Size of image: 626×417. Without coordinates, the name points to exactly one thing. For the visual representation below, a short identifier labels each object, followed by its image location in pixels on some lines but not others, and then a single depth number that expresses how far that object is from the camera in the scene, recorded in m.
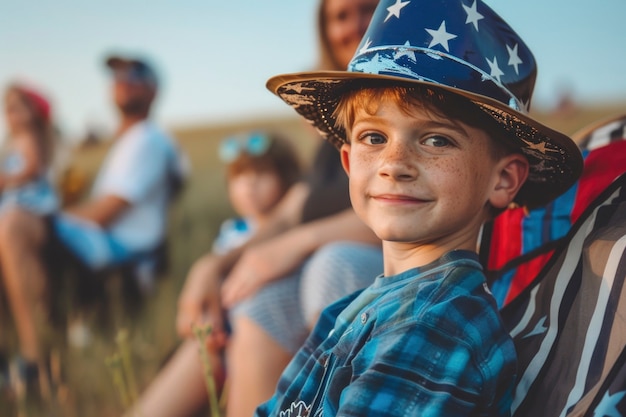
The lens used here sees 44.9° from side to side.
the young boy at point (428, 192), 1.20
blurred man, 4.34
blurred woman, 2.40
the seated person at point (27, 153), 4.95
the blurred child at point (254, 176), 3.80
